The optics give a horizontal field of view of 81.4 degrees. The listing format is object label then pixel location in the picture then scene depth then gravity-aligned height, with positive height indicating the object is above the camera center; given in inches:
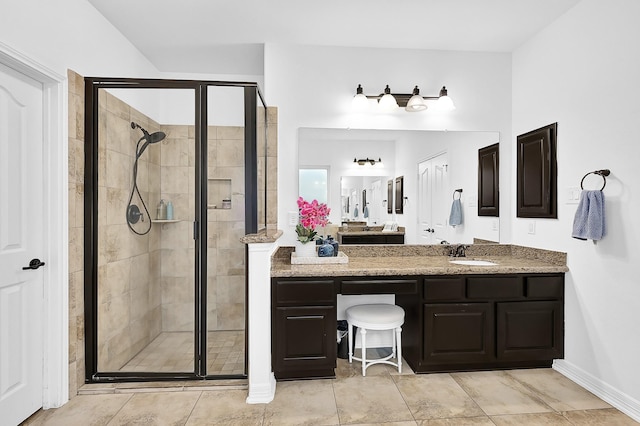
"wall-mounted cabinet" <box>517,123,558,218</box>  114.8 +11.9
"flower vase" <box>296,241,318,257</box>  113.3 -11.7
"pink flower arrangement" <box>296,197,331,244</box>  112.8 -2.8
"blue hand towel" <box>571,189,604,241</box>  94.5 -1.5
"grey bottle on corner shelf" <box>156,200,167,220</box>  102.3 +0.0
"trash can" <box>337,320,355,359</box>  122.7 -44.3
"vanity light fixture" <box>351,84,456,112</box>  124.6 +37.3
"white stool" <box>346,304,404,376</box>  106.1 -31.6
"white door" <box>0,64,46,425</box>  79.0 -7.3
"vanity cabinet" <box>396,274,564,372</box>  107.5 -32.5
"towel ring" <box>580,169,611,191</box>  94.5 +9.5
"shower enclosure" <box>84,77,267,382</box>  101.1 -1.7
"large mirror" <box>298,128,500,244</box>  130.6 +10.4
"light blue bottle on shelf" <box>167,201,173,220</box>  102.3 +0.3
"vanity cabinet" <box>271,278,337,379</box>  101.4 -31.3
